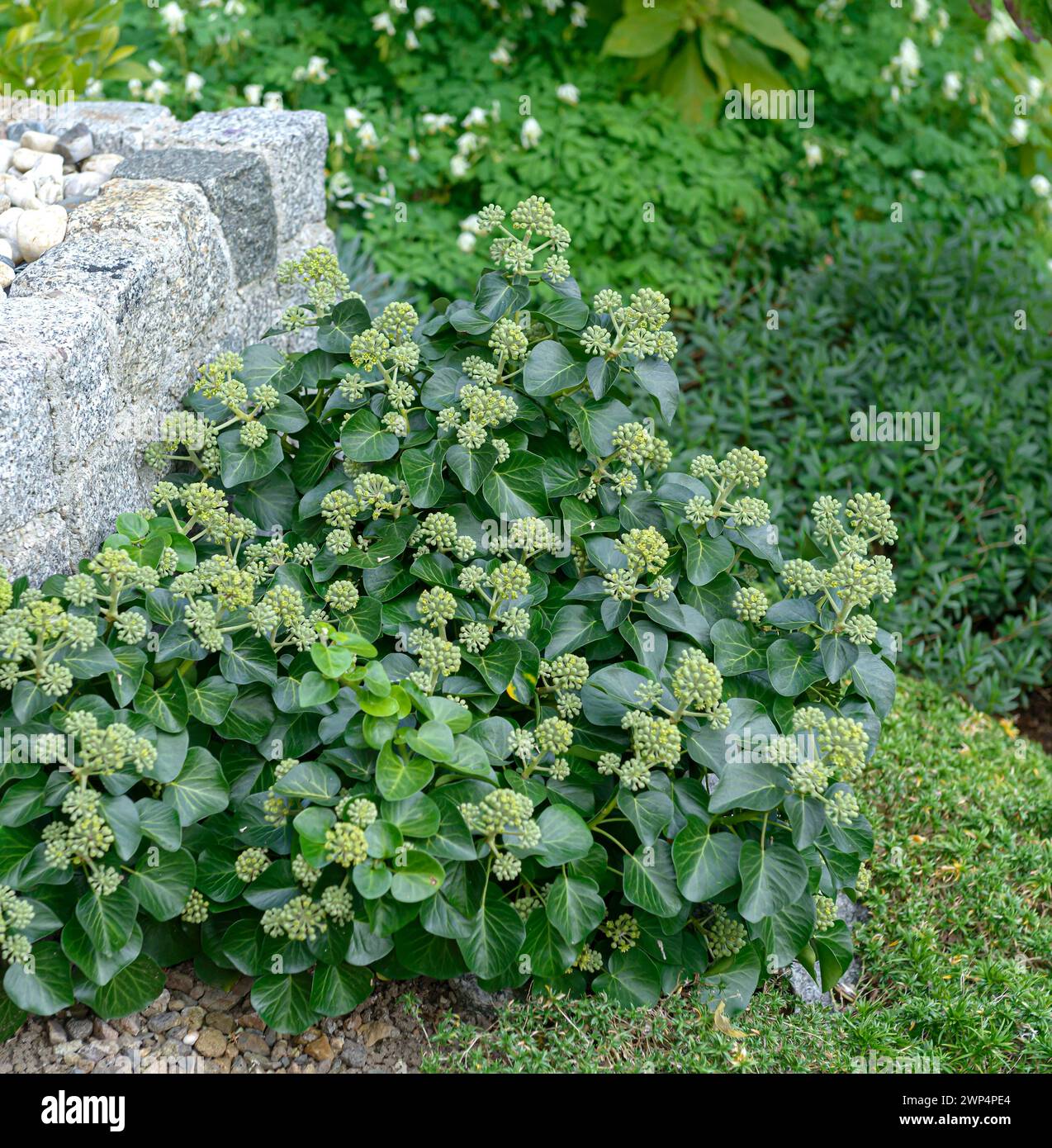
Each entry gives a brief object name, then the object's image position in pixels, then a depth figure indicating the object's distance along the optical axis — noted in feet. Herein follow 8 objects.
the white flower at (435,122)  16.96
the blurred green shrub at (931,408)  14.58
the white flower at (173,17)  16.35
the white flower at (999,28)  21.24
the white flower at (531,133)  16.62
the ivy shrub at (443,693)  7.19
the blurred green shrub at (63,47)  13.42
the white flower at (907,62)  19.13
